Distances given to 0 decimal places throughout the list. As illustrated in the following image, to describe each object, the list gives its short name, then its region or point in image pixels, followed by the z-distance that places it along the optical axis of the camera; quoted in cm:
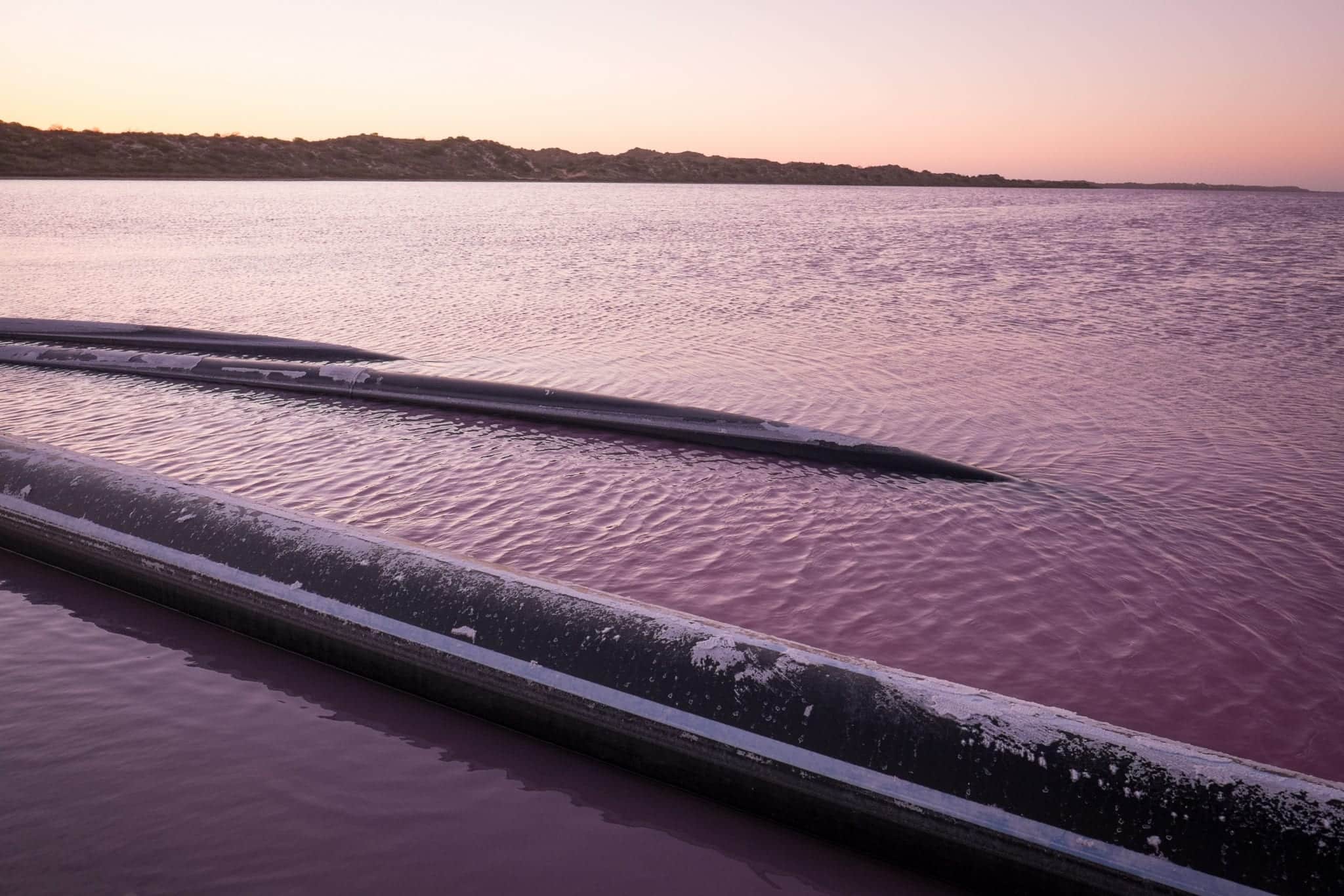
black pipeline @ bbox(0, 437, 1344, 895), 274
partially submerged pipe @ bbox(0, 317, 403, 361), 1328
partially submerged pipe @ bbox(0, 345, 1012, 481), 844
